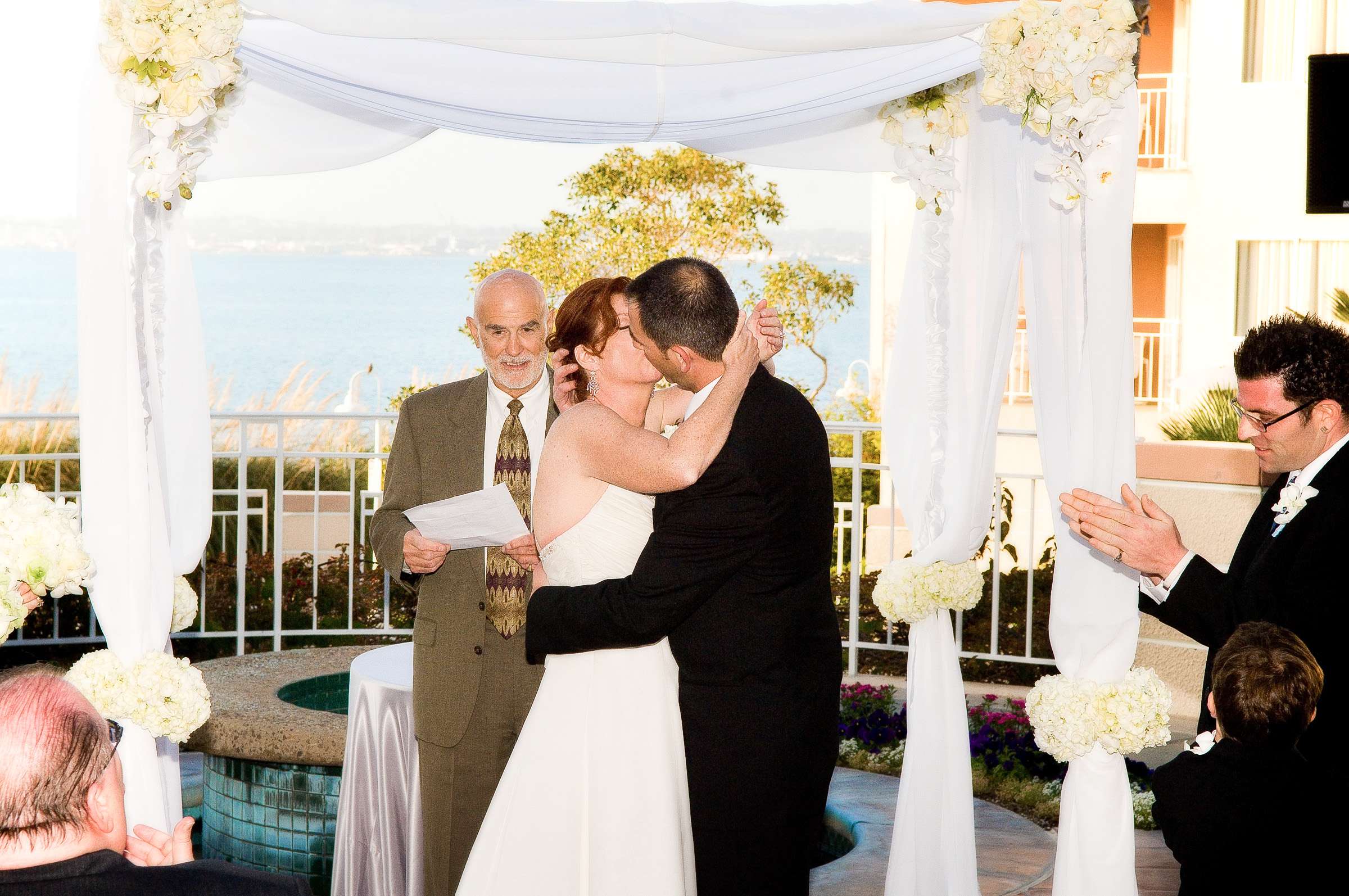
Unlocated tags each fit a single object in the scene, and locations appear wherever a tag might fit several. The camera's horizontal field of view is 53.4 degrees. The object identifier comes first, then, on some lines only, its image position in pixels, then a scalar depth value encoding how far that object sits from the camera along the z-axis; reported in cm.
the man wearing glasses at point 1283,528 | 291
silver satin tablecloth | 421
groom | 314
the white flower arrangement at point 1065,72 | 321
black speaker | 713
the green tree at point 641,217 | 1398
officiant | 386
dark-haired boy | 257
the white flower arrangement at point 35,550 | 303
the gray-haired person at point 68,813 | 202
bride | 332
